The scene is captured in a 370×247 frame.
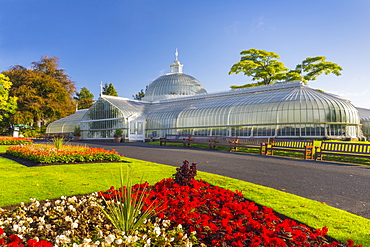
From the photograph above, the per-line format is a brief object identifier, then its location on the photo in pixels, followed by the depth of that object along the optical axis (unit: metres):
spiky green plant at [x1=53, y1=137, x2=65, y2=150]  14.22
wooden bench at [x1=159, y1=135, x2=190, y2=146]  24.33
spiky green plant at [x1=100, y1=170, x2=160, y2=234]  4.15
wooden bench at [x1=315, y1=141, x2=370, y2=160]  14.09
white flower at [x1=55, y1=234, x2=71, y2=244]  3.55
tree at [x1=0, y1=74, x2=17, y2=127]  28.61
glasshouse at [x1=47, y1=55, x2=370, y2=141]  23.52
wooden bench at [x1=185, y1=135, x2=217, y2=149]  21.97
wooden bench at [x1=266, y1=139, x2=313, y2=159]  15.90
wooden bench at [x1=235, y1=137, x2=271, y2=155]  18.31
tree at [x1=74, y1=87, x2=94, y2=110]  68.63
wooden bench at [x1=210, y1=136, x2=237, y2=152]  20.11
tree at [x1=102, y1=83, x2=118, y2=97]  74.44
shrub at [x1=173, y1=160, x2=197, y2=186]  6.79
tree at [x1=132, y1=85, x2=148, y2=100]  85.57
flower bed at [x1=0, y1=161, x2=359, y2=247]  3.86
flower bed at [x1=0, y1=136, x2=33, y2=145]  22.59
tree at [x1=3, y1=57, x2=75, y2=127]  43.84
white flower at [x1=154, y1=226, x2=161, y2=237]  3.81
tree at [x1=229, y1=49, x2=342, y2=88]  41.03
